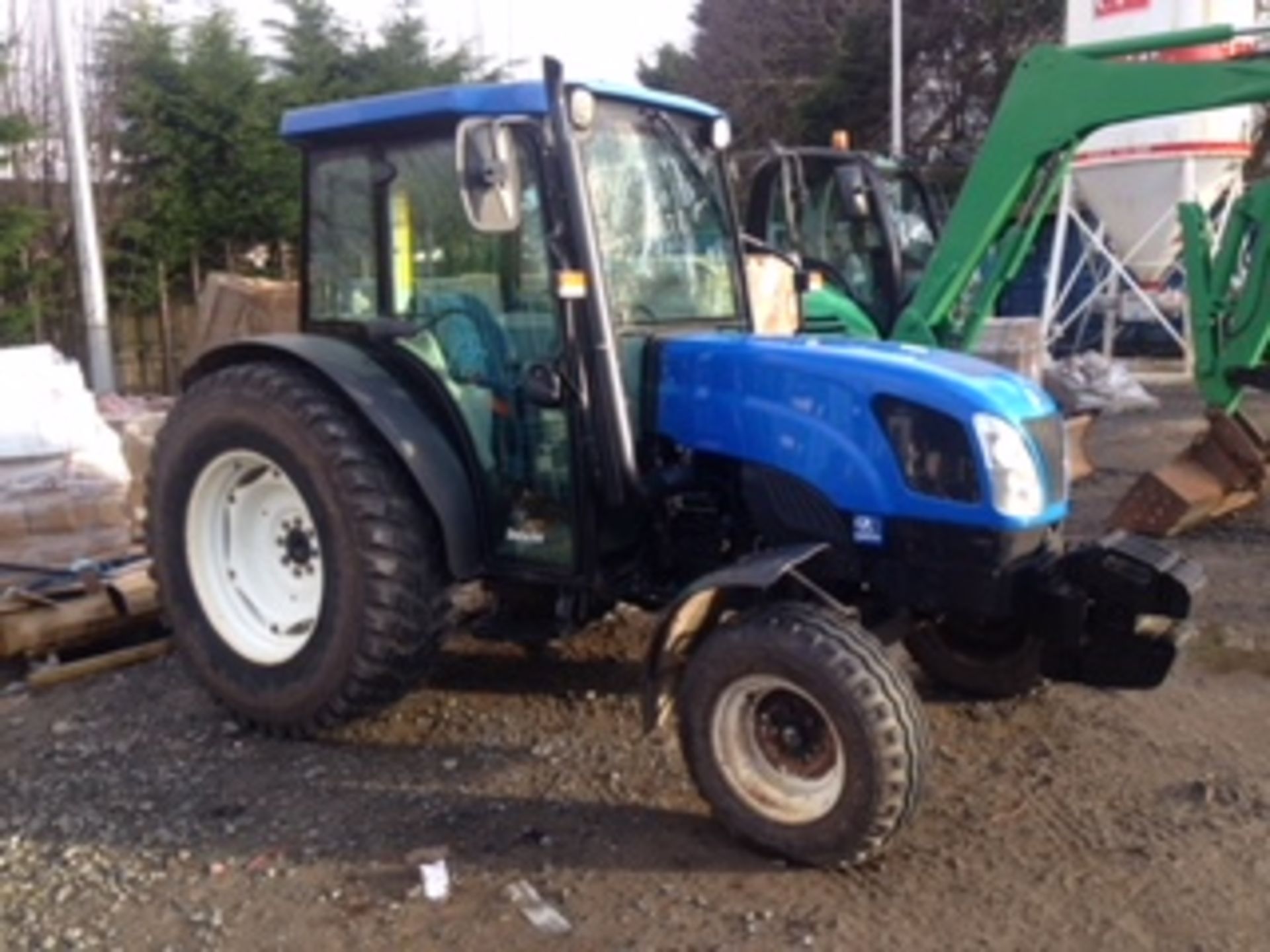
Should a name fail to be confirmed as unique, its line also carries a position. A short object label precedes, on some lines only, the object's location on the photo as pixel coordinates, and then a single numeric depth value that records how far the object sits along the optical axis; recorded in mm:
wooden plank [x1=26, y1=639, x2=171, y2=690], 5391
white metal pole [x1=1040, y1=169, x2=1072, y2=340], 15281
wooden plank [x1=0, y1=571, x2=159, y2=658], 5406
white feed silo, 12492
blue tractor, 3758
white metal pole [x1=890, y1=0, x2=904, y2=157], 20641
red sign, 12445
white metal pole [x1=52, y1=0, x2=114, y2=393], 10758
